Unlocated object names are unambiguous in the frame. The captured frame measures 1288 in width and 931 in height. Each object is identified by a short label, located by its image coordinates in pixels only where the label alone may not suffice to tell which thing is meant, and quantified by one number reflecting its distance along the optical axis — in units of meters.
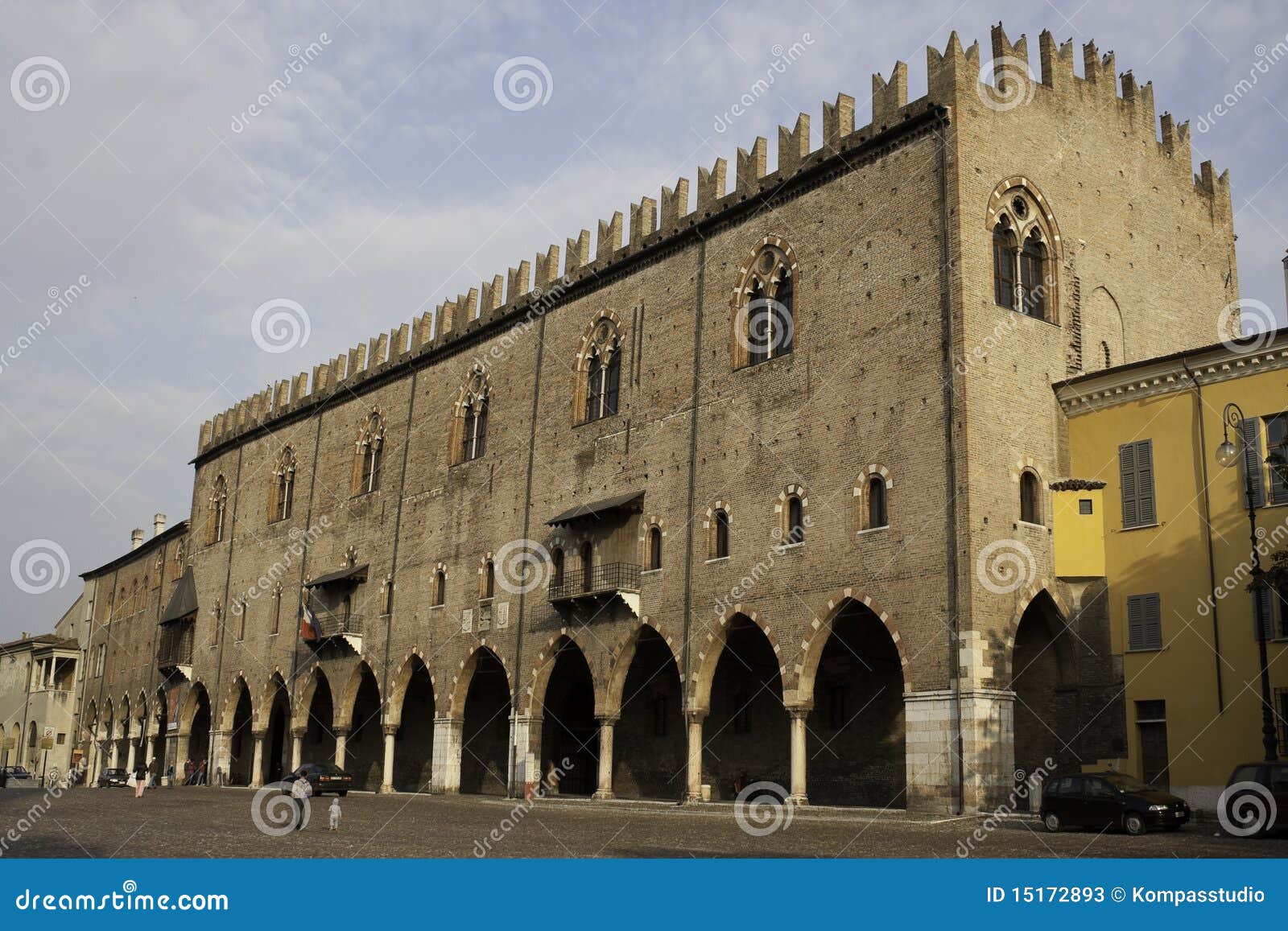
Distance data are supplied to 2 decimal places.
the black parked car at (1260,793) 17.69
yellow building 21.55
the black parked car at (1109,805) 19.20
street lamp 18.98
